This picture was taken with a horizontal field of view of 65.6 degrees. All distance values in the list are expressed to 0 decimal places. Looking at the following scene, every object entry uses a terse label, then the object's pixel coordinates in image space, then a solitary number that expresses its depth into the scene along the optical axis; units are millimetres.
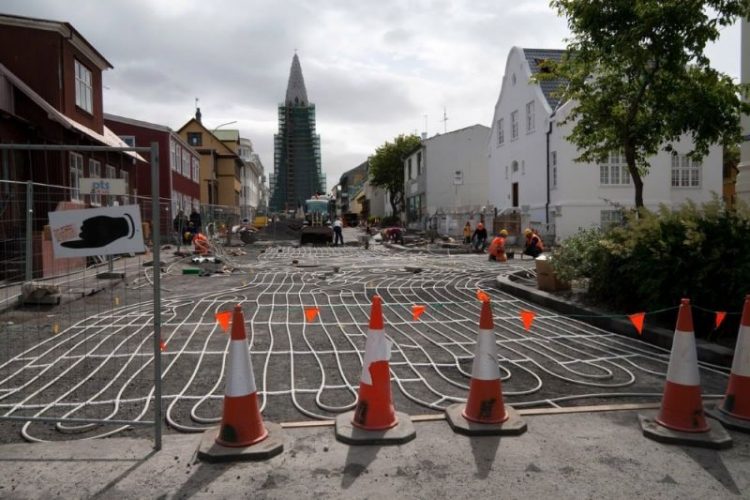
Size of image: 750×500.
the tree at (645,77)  10719
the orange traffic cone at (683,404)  4148
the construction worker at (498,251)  20031
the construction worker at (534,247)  18656
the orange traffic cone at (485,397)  4301
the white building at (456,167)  45719
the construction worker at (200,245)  18625
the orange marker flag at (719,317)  5977
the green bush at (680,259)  6742
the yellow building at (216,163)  55500
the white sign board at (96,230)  4039
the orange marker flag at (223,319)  5345
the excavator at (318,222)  35094
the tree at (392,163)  60656
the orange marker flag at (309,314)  6770
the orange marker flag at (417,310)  6934
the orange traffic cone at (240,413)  3889
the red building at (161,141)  33875
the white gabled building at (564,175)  27203
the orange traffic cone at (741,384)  4445
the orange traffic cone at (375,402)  4176
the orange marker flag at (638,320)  6234
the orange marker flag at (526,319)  6645
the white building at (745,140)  14805
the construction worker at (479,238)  25750
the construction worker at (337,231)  33844
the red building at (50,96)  15891
